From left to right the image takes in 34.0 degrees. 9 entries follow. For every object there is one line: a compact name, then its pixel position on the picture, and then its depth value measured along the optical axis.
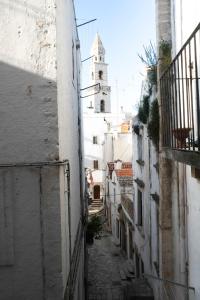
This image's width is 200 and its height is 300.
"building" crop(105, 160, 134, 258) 18.35
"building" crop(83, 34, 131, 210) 33.72
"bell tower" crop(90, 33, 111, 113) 56.44
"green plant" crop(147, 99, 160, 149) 8.72
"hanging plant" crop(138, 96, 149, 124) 10.55
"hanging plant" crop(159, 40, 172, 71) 7.90
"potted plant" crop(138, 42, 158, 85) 9.10
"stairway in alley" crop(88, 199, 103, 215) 34.32
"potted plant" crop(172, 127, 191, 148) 4.44
